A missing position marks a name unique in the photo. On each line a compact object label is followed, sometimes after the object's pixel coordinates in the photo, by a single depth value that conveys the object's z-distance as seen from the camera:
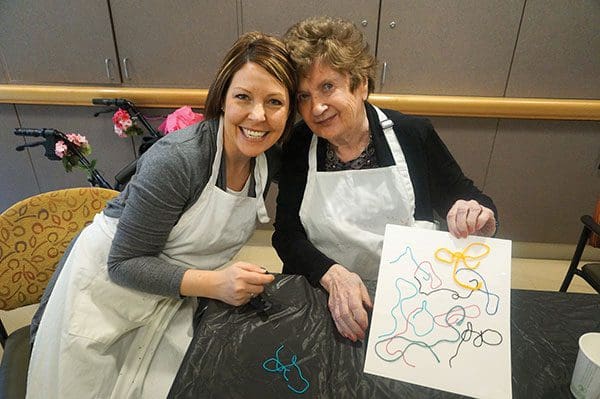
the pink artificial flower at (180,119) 1.77
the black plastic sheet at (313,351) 0.69
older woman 1.07
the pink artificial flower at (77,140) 1.69
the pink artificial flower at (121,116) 1.99
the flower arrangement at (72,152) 1.65
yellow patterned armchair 1.09
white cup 0.64
